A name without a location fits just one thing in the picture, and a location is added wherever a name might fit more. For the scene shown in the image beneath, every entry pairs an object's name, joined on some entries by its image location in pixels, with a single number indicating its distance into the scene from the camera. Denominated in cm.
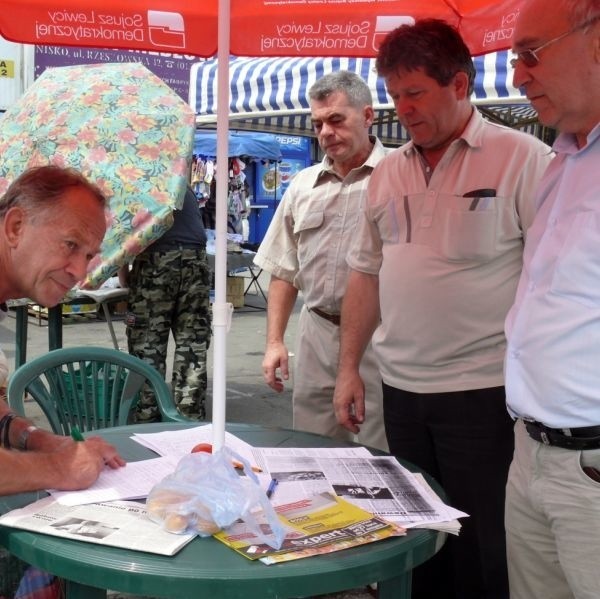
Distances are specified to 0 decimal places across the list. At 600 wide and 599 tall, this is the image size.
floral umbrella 450
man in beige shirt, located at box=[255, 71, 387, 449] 316
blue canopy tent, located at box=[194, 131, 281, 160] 1230
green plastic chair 294
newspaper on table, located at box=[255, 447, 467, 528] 175
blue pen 183
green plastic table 142
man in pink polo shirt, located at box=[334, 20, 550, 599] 235
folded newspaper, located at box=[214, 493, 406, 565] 152
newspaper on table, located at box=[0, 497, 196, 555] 152
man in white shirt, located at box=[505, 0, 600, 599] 163
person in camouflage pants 489
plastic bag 158
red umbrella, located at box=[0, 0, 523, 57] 270
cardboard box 1069
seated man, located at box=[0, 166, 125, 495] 191
